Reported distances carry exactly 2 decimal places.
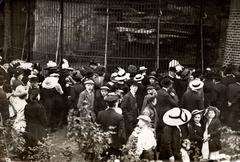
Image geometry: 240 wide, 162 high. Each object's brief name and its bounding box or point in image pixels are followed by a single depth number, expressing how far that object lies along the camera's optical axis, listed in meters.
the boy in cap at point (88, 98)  10.42
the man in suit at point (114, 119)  9.16
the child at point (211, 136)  9.61
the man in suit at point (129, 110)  9.94
